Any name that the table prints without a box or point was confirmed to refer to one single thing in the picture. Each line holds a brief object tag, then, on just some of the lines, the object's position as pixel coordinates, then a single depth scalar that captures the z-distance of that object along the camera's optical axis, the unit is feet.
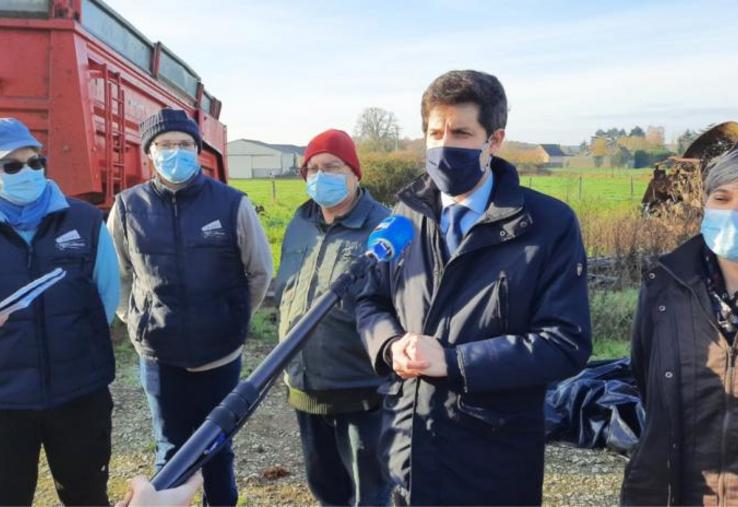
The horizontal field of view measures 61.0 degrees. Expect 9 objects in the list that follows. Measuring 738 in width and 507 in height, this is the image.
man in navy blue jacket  6.00
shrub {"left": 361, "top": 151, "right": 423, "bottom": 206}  61.87
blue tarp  14.78
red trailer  15.10
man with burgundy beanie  9.20
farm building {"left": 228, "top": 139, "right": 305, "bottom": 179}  203.82
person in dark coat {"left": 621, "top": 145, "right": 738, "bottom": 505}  6.05
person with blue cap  8.56
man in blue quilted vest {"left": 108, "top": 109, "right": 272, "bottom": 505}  10.09
